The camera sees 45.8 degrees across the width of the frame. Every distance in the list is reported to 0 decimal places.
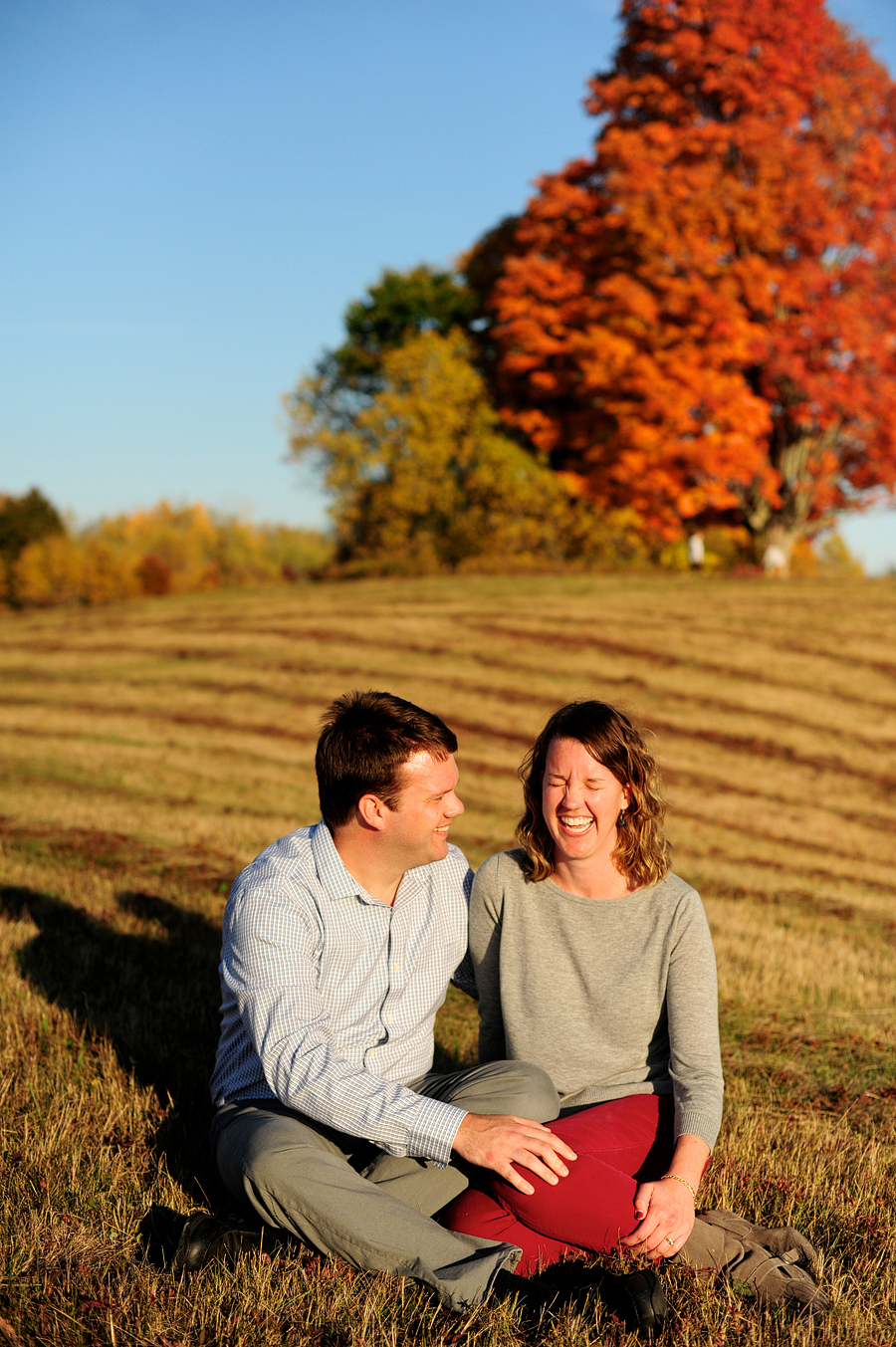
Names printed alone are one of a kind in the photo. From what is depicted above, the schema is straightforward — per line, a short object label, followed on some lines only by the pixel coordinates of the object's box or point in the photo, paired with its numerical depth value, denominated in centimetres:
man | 304
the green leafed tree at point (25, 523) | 4741
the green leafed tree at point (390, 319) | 3186
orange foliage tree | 2550
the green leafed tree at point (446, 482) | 2886
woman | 351
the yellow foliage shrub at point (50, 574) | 4300
